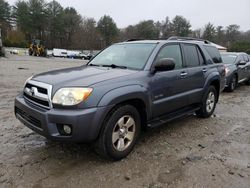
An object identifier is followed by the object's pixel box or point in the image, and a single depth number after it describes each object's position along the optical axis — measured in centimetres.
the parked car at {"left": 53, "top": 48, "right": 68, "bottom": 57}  4198
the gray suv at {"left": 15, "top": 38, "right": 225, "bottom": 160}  230
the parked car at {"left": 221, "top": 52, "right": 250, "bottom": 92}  717
